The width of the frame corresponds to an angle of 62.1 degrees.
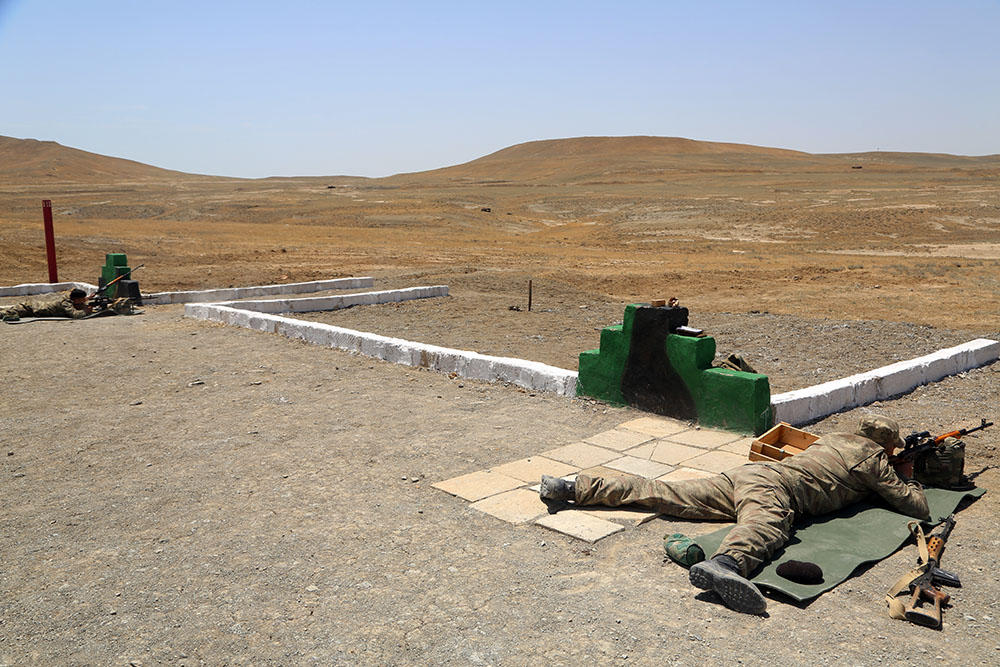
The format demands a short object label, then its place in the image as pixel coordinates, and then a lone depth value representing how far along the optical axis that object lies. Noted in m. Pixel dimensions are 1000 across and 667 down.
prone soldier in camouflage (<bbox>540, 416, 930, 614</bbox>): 4.53
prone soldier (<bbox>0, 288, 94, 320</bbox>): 12.79
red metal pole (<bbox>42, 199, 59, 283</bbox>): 16.13
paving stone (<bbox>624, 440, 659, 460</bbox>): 6.04
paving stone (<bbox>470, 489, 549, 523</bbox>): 4.93
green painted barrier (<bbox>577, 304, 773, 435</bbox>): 6.40
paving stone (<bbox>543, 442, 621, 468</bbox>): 5.90
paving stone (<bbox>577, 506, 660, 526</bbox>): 4.87
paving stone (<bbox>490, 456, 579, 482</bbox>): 5.62
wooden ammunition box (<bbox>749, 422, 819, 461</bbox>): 5.45
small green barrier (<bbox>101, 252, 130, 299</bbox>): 14.59
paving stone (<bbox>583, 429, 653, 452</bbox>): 6.27
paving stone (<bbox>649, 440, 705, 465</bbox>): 5.95
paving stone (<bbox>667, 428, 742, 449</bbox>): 6.29
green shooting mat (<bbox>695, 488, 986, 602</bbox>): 4.02
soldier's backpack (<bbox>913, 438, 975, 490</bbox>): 5.28
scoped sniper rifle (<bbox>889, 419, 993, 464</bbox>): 5.21
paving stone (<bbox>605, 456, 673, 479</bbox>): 5.66
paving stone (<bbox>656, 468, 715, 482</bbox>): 5.55
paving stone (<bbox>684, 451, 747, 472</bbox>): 5.75
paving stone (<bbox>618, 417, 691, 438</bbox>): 6.62
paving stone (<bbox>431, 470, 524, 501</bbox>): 5.30
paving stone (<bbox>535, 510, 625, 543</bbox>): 4.64
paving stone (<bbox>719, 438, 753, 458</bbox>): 6.06
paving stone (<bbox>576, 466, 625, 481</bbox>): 5.63
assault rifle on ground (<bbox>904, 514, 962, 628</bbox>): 3.65
